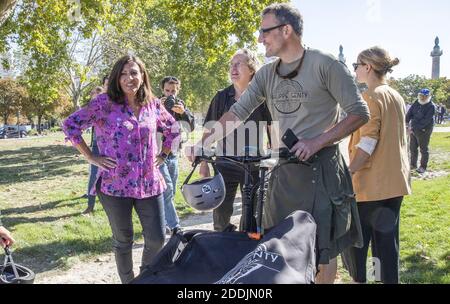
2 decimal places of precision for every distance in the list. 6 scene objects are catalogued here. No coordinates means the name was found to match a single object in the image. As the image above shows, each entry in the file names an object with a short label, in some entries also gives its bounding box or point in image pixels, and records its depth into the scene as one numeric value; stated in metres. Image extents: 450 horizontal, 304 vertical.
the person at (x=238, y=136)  4.21
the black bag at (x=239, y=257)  1.75
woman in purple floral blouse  3.67
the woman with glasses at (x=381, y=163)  3.32
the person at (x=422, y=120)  10.58
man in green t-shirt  2.62
